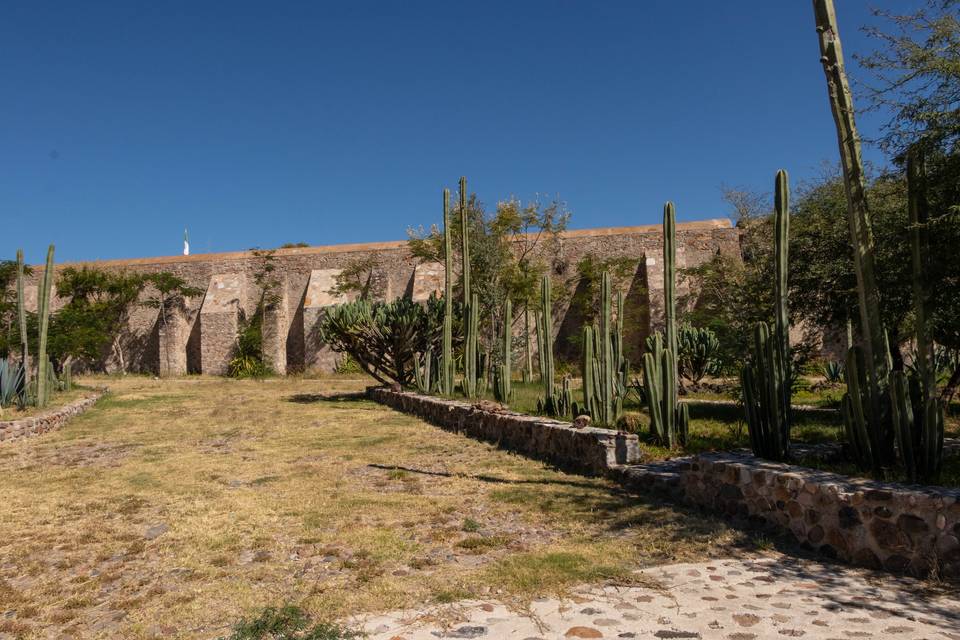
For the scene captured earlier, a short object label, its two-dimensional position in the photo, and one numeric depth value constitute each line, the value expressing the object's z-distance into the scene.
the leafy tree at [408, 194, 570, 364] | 19.27
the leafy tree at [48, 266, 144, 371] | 23.66
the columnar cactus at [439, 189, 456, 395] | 11.57
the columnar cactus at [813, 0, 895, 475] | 4.52
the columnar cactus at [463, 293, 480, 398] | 11.02
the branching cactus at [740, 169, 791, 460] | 4.94
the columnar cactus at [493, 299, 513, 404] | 10.50
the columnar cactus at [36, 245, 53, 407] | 11.41
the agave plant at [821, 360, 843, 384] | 15.01
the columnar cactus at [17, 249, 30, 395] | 11.41
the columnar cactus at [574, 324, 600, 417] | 7.46
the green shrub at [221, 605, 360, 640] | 2.62
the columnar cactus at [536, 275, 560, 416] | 9.16
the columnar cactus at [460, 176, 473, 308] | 11.95
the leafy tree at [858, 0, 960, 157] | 4.99
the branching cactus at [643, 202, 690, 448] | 6.45
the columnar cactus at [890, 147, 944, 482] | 4.09
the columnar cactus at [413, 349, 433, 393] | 12.75
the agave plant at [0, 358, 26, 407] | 11.07
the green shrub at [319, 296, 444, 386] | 13.65
